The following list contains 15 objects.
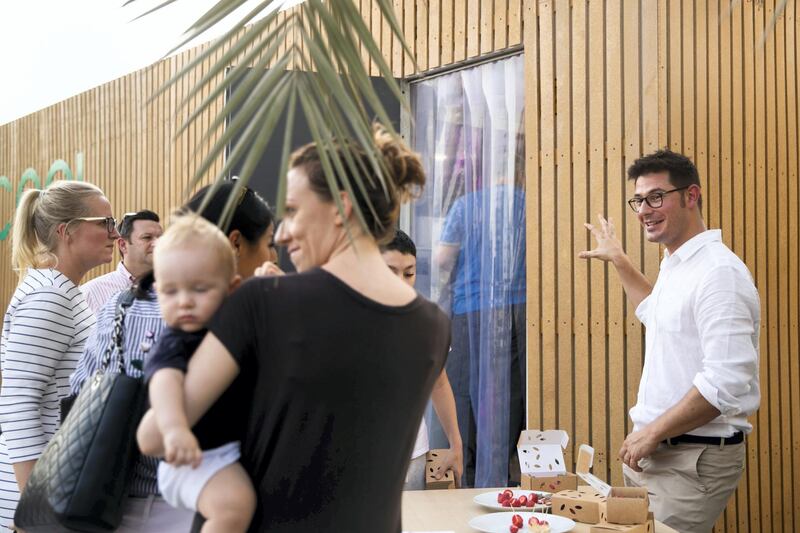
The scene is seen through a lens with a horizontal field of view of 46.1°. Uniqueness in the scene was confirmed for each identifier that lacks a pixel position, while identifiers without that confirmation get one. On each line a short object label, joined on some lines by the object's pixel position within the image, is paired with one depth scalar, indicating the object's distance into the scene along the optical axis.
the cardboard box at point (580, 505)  3.05
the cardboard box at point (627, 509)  2.78
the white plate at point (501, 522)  2.93
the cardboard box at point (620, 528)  2.69
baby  1.66
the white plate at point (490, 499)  3.31
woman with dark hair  2.04
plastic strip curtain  5.65
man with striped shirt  5.02
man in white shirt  3.65
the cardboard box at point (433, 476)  3.83
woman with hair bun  1.62
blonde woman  2.81
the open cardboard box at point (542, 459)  3.47
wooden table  3.08
